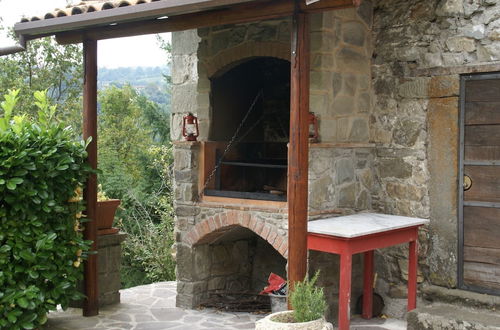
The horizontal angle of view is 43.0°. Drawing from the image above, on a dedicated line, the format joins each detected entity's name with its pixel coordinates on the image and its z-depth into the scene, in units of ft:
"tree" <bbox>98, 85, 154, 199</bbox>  53.88
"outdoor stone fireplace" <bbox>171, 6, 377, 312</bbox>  19.76
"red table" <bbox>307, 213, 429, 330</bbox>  16.76
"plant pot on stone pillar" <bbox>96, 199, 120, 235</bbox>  22.21
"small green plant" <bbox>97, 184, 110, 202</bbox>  22.76
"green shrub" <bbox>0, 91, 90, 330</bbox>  17.31
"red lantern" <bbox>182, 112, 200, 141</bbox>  22.05
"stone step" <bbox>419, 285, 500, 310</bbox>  18.42
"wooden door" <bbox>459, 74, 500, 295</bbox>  18.61
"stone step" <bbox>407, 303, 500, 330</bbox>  17.08
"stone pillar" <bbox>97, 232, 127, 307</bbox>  22.35
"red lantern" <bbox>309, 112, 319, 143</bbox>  19.45
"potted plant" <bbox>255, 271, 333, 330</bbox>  14.56
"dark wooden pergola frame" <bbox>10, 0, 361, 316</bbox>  15.98
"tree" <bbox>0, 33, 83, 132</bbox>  51.60
